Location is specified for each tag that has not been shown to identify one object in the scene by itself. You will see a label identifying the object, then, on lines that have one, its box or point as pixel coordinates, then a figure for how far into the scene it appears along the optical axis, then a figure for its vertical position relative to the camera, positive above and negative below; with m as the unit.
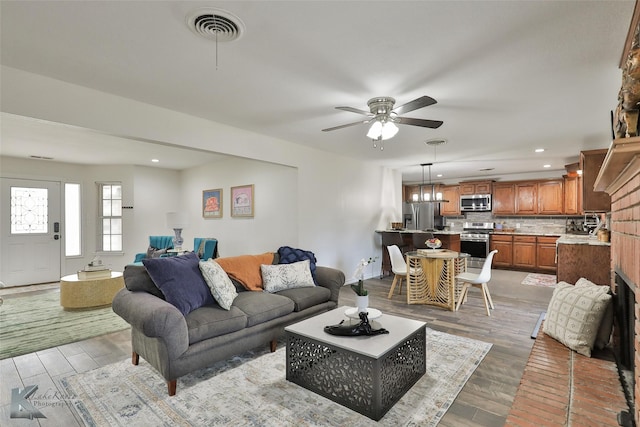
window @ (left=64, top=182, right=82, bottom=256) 6.54 -0.16
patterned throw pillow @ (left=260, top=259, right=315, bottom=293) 3.46 -0.70
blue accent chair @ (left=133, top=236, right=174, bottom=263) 6.20 -0.56
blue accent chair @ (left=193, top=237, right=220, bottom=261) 5.74 -0.64
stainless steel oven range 7.54 -0.74
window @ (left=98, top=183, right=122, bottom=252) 6.77 -0.04
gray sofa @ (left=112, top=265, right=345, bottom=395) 2.22 -0.89
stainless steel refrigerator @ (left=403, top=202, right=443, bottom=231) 7.59 -0.03
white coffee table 2.02 -1.03
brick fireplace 1.41 -0.13
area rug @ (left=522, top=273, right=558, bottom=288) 5.84 -1.28
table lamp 5.76 -0.15
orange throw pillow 3.38 -0.60
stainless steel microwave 8.04 +0.28
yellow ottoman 4.22 -1.07
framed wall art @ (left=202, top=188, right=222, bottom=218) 6.18 +0.20
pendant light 8.46 +0.53
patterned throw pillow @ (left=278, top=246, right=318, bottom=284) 3.88 -0.53
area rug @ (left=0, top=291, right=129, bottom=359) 3.17 -1.29
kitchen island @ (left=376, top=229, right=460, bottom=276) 5.93 -0.51
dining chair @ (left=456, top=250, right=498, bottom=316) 4.11 -0.86
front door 5.80 -0.35
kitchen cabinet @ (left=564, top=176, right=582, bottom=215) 6.83 +0.40
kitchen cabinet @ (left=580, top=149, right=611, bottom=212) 3.67 +0.34
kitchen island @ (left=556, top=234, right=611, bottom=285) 3.68 -0.55
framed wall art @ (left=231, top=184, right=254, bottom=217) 5.51 +0.23
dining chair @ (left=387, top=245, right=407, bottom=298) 4.97 -0.79
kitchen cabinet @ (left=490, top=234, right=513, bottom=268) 7.39 -0.80
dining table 4.34 -0.89
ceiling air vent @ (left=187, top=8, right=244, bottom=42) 1.79 +1.11
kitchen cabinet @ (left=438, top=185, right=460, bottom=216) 8.61 +0.40
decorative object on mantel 1.25 +0.49
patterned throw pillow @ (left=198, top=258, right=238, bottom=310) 2.80 -0.64
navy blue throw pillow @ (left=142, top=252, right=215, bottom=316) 2.60 -0.58
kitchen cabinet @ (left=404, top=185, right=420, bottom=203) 9.54 +0.64
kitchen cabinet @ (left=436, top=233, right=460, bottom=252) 5.95 -0.49
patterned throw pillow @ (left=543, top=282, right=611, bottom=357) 2.47 -0.83
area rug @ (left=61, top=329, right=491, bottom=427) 1.97 -1.27
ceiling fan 2.87 +0.87
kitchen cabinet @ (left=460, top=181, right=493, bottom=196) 8.12 +0.69
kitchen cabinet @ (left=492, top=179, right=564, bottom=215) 7.21 +0.39
